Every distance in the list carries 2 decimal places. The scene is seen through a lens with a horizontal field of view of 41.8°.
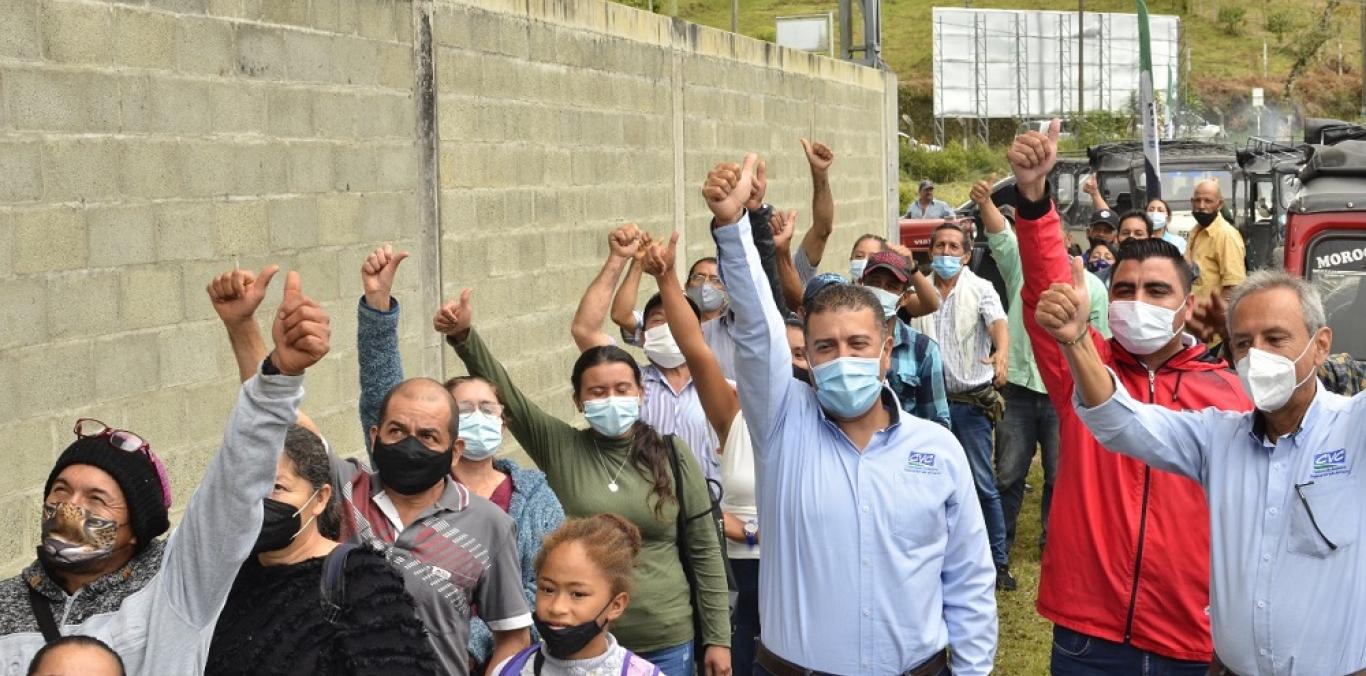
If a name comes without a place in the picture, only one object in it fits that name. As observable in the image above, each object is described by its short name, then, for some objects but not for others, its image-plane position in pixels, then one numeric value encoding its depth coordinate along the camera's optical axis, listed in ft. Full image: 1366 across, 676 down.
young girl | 14.23
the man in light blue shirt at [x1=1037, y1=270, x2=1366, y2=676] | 13.84
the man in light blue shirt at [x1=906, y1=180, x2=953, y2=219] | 94.50
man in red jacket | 16.38
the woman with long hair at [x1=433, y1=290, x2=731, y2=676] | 18.65
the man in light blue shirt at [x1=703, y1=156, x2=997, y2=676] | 14.28
